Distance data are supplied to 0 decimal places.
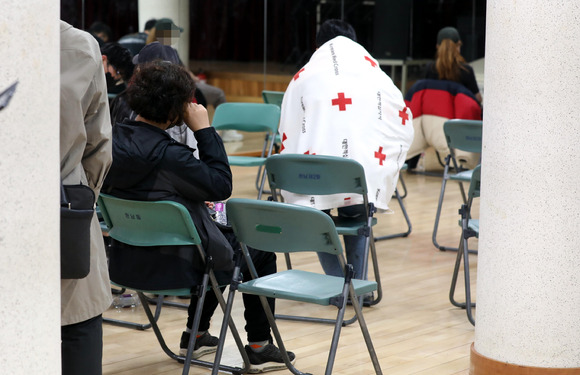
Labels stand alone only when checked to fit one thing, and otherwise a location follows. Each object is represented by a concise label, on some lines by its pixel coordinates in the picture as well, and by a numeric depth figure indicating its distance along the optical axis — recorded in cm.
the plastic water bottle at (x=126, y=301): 888
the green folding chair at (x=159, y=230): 628
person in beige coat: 407
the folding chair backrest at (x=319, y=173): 809
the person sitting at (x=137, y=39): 1650
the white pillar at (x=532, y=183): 596
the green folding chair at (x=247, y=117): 1366
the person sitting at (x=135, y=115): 765
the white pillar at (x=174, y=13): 1772
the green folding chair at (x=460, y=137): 1150
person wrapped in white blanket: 866
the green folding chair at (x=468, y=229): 836
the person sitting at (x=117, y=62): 985
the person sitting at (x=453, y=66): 1606
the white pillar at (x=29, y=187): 312
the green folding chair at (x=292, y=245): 594
